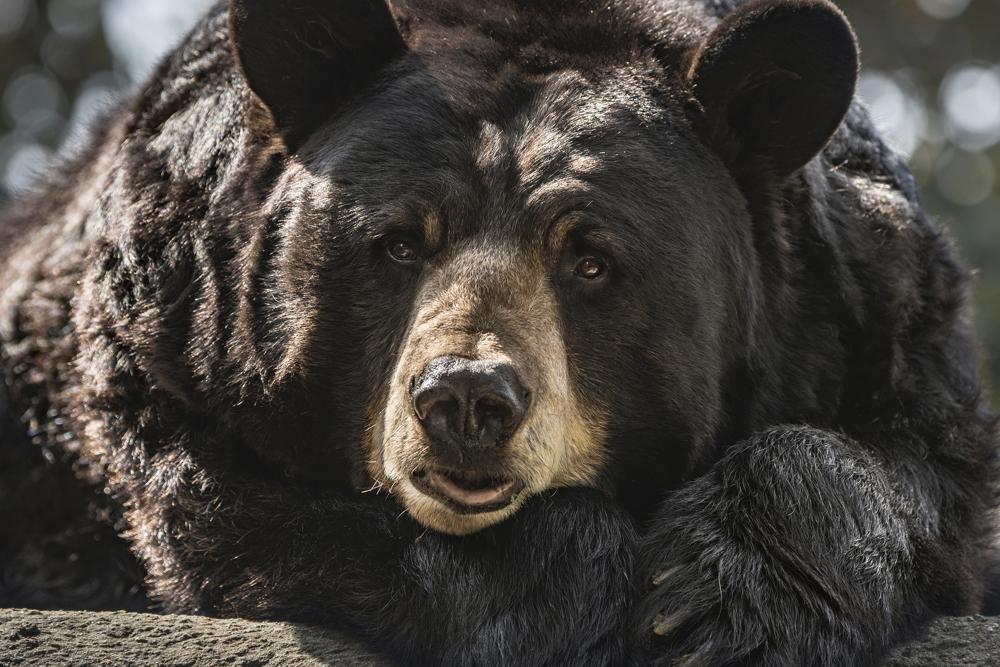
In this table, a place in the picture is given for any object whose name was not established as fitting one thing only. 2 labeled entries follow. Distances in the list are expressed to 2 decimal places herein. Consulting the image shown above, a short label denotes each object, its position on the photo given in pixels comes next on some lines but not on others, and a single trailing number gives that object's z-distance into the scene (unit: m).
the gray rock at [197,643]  7.37
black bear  7.86
